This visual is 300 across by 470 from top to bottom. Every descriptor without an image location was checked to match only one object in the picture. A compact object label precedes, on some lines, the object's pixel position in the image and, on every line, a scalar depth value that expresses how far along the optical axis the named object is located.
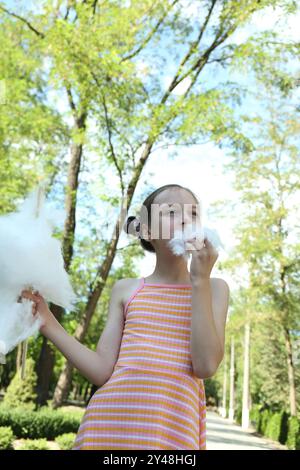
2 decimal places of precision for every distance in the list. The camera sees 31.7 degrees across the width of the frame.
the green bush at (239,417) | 35.72
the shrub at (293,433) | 16.75
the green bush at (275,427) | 19.92
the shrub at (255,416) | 27.52
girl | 1.19
